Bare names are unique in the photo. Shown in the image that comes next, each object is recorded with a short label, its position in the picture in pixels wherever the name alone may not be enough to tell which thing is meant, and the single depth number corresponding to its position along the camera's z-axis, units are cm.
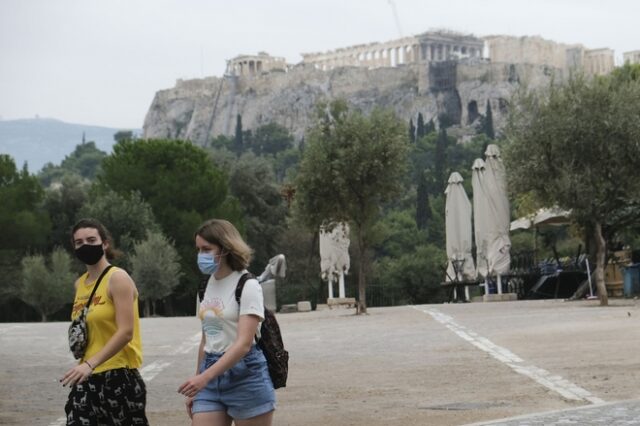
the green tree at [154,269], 6034
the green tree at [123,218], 6619
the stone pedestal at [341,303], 4258
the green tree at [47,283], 6194
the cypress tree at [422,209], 11475
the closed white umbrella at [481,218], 4038
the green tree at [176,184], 7181
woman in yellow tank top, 754
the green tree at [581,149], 3080
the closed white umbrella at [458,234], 4316
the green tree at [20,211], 7069
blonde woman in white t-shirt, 744
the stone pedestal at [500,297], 3956
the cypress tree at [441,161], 13246
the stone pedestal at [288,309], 4369
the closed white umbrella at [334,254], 4288
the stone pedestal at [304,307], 4328
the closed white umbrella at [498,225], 3991
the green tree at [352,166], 3375
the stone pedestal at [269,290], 2369
